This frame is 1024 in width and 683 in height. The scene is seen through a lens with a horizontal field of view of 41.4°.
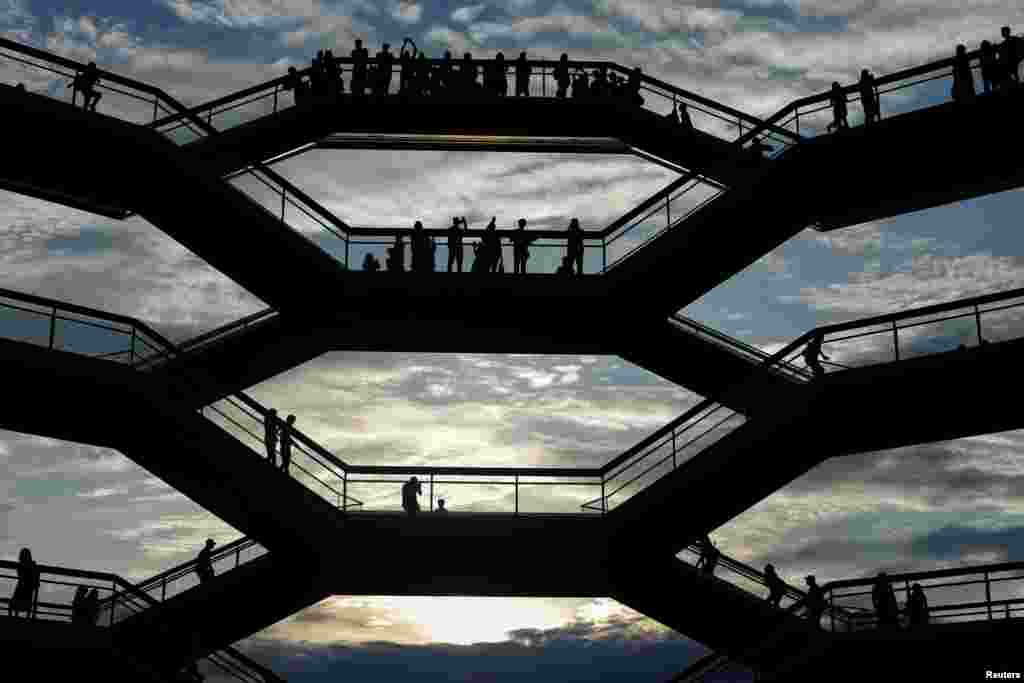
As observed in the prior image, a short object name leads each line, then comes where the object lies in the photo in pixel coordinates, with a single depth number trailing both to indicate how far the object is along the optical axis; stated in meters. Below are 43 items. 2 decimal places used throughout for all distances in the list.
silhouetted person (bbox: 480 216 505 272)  27.08
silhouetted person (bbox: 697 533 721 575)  25.81
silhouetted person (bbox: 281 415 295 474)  24.33
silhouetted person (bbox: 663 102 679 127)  28.47
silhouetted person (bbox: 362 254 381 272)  27.17
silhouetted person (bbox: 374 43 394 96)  29.08
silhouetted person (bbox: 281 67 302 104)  28.67
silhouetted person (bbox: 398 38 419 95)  29.14
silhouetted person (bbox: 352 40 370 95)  29.03
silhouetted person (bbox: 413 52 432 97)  29.09
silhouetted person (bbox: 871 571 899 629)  23.34
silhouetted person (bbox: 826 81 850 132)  26.36
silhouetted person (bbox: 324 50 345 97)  28.95
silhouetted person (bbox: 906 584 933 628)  23.17
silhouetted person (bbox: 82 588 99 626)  23.19
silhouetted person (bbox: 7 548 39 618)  22.88
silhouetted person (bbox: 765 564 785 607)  25.12
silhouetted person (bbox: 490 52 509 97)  29.22
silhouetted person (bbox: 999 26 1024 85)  24.78
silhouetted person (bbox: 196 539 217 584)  25.12
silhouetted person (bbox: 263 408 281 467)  24.16
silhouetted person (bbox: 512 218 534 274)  27.05
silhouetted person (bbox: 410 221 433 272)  27.23
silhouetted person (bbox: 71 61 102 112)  26.27
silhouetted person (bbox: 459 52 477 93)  29.20
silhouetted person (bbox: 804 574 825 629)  23.67
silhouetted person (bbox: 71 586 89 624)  23.08
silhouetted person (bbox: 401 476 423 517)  25.58
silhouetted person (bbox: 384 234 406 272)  27.23
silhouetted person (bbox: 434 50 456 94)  29.17
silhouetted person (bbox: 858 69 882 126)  26.27
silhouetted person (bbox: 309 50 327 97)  28.91
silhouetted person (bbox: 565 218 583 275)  26.78
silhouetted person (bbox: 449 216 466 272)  27.19
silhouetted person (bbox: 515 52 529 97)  29.33
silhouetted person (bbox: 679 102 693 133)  28.47
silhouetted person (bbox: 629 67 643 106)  29.02
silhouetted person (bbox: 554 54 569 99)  29.34
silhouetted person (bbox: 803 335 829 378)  24.09
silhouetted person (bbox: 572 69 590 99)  29.33
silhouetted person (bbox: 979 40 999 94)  25.00
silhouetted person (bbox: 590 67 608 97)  29.27
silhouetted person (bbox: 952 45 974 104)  25.38
